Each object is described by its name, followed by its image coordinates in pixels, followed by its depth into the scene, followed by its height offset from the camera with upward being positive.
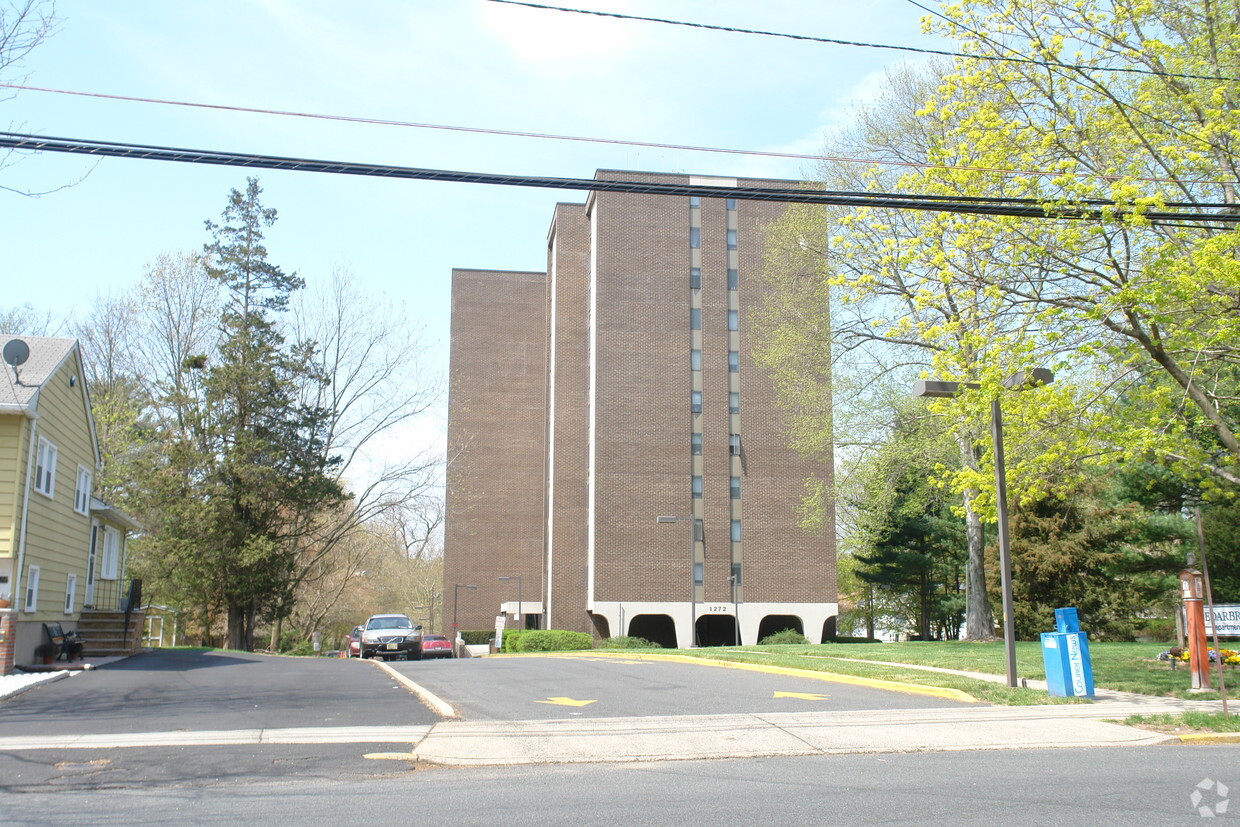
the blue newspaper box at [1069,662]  12.86 -1.27
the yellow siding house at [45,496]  19.38 +1.55
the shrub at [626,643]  41.53 -3.35
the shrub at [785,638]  43.47 -3.24
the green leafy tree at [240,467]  35.94 +3.70
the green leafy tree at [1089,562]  35.31 +0.15
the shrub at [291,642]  57.57 -4.76
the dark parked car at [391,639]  29.47 -2.26
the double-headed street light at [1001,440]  13.93 +1.93
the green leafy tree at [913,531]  29.92 +1.70
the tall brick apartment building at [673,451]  50.19 +6.12
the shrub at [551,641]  45.50 -3.59
